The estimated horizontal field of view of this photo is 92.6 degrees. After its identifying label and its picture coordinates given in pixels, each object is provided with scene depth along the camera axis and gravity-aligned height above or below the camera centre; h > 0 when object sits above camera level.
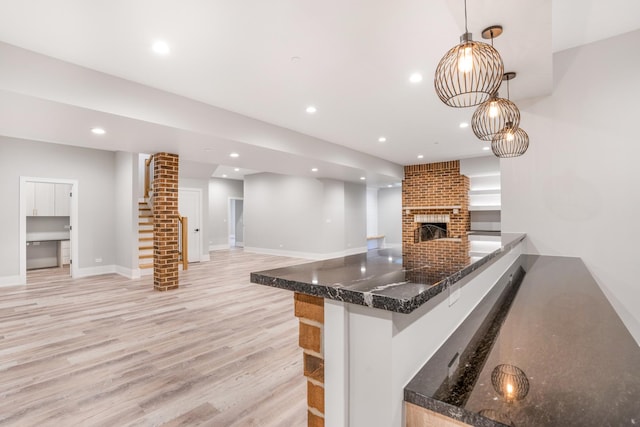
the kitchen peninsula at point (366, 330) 0.74 -0.32
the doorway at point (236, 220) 13.08 -0.26
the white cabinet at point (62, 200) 7.07 +0.34
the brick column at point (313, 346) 0.90 -0.40
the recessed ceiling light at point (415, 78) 3.16 +1.44
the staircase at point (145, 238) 6.41 -0.51
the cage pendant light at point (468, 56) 1.58 +0.86
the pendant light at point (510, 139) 2.59 +0.68
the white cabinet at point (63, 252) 7.30 -0.90
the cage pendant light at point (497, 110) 2.40 +0.84
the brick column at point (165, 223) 4.97 -0.14
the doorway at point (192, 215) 8.18 -0.02
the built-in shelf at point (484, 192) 7.88 +0.57
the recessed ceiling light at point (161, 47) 2.55 +1.43
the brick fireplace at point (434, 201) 8.04 +0.35
